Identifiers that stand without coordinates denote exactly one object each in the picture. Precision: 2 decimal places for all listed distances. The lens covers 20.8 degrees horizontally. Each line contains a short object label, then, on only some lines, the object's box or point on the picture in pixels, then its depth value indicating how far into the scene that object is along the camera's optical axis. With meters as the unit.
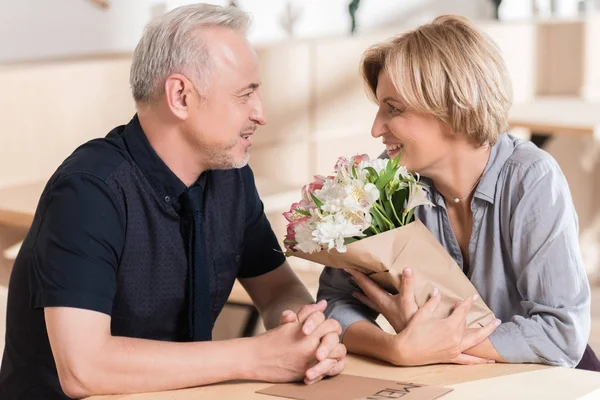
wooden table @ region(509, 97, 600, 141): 4.54
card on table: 2.07
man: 2.16
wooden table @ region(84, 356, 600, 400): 2.09
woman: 2.25
